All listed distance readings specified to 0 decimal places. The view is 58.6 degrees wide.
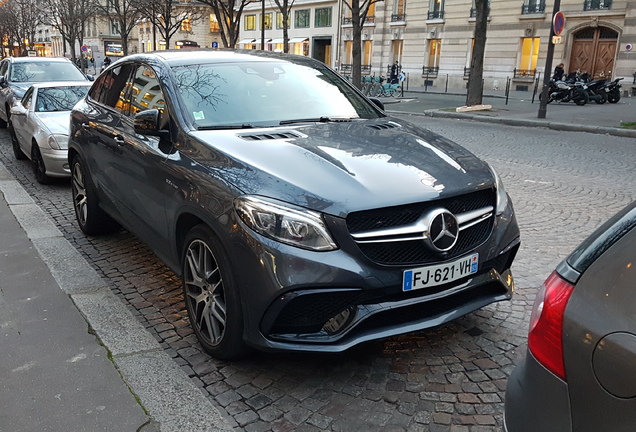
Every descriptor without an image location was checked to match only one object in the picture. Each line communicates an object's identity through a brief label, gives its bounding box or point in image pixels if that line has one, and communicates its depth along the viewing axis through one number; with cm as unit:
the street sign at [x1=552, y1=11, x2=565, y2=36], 1638
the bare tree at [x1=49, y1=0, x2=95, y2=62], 4369
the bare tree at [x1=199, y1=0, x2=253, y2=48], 3131
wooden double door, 3203
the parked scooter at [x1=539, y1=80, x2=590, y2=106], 2188
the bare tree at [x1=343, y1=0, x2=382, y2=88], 2409
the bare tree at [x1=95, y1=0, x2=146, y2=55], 3700
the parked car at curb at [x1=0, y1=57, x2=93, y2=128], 1319
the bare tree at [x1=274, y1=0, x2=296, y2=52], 3038
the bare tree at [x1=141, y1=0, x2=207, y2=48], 3725
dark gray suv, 280
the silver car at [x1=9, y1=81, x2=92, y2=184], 787
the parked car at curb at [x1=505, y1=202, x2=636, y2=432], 145
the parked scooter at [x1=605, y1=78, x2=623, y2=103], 2278
